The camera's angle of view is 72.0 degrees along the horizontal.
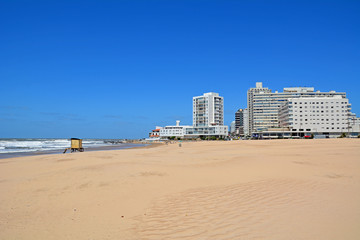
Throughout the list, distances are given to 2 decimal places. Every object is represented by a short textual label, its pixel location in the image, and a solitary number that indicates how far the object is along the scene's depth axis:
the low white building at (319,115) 110.69
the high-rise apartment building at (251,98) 180.25
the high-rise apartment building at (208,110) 154.62
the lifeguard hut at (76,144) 37.71
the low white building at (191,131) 145.12
